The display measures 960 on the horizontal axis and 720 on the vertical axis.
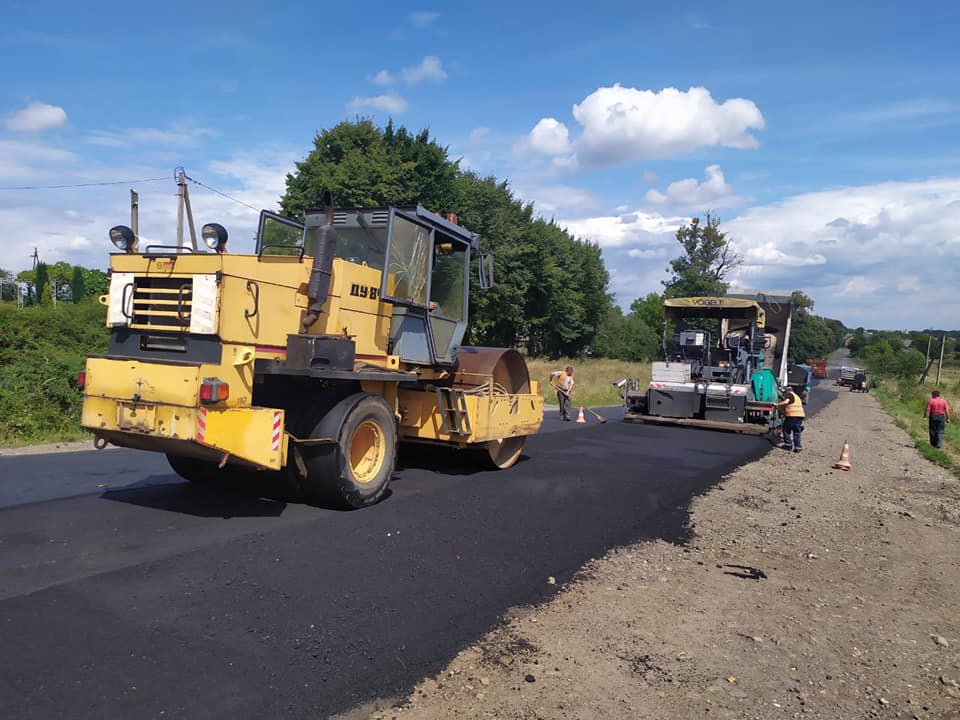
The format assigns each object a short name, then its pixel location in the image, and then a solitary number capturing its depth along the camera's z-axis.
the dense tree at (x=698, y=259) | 61.06
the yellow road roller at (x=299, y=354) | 5.60
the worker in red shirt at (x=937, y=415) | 16.94
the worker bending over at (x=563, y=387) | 17.39
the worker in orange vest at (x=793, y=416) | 13.62
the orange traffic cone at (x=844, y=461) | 12.15
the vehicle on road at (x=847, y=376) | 54.30
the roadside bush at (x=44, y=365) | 11.05
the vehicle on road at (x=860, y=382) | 52.19
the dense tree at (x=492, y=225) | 27.94
